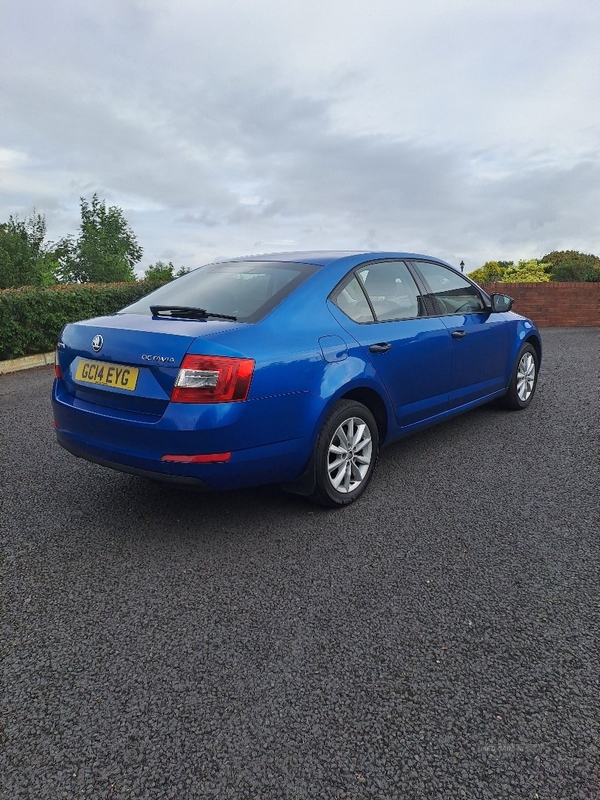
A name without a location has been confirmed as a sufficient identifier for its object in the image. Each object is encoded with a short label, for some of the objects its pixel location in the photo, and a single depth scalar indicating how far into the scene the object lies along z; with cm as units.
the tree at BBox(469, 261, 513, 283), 2048
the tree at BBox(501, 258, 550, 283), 1889
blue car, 307
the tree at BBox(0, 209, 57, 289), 2139
